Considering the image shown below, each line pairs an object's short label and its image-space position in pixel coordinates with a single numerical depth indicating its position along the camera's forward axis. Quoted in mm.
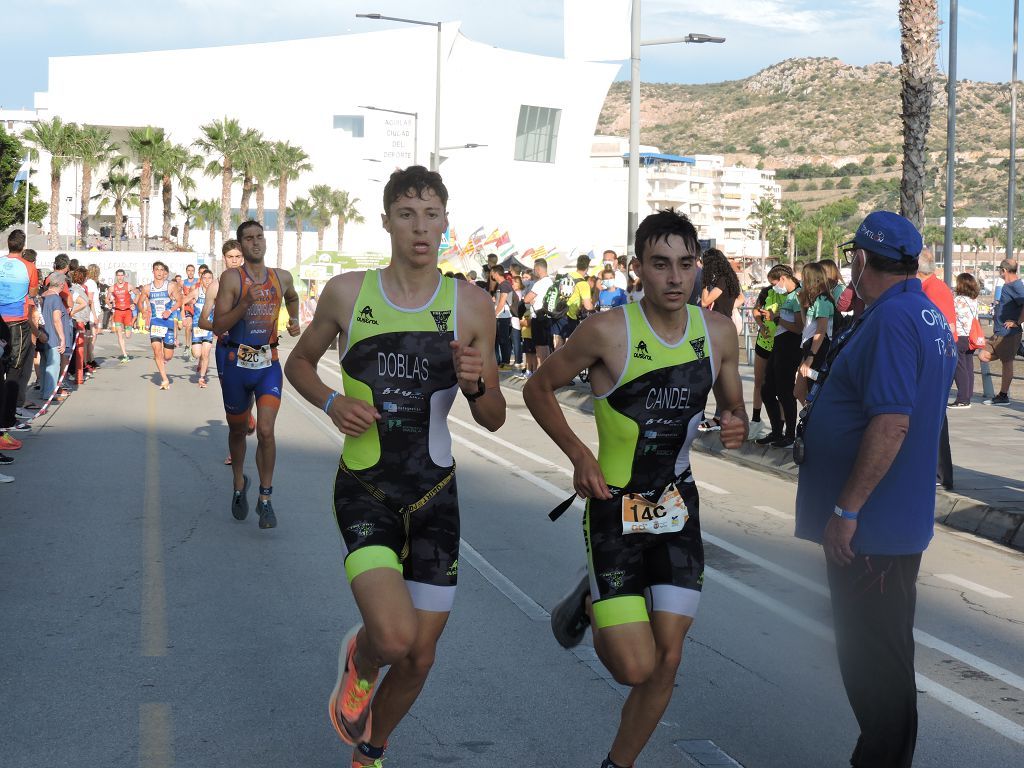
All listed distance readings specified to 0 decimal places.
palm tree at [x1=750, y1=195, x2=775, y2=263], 174125
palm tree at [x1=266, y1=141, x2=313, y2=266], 83500
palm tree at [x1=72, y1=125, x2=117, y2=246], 82750
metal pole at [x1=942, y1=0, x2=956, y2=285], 28964
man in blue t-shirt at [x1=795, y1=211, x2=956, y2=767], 4137
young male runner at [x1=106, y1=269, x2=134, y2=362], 32266
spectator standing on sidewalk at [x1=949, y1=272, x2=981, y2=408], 17547
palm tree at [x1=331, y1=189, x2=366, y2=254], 86312
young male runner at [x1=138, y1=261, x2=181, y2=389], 21516
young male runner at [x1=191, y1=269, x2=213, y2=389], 21969
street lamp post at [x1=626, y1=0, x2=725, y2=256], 20469
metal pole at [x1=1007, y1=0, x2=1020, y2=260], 34875
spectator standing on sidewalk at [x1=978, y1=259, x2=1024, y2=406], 18578
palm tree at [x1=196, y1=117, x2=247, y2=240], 76812
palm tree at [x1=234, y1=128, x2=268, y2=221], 79562
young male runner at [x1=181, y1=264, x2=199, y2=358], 23969
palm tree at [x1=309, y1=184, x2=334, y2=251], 86000
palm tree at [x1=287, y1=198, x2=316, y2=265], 86000
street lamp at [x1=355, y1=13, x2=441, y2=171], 34594
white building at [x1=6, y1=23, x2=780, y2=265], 84125
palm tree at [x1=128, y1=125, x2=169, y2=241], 79350
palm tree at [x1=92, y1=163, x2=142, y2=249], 87688
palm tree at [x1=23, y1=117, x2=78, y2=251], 82250
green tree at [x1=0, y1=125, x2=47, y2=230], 80731
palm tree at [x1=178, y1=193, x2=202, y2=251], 89750
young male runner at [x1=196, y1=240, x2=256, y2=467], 9508
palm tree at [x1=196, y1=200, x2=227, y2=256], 89062
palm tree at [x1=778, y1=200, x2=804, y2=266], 168125
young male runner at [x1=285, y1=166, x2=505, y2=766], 4273
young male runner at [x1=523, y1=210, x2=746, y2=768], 4227
